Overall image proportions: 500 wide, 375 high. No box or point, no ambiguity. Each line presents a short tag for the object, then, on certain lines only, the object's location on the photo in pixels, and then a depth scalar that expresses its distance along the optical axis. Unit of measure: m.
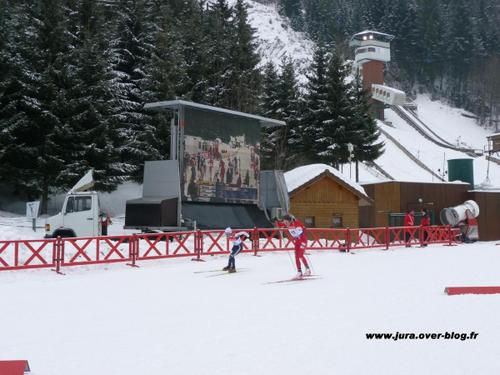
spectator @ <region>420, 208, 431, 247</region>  28.00
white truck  22.00
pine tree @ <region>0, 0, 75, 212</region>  31.02
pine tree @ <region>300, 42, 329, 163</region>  43.91
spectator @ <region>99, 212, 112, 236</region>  23.56
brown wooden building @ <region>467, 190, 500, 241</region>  38.38
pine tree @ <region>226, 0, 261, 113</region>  44.50
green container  44.00
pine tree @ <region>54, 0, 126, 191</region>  31.39
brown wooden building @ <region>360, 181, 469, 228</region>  36.41
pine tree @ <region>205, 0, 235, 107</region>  43.66
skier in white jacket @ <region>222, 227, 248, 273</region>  17.44
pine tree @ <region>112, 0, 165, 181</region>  35.01
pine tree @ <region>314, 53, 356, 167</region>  42.84
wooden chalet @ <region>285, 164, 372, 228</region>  33.06
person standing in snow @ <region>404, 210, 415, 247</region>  28.75
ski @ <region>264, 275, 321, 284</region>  15.18
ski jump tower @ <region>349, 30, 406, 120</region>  104.50
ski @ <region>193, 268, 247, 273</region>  17.90
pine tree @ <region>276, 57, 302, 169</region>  45.06
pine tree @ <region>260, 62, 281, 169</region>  44.06
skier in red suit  15.77
